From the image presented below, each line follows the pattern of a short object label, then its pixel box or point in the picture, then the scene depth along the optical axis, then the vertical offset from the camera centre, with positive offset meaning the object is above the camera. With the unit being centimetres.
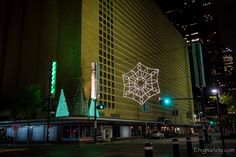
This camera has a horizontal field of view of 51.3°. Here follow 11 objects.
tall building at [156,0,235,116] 14532 +7270
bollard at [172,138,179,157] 1365 -146
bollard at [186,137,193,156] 1571 -172
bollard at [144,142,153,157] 992 -119
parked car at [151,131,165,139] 5350 -297
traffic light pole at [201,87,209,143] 2972 -105
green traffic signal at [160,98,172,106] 3655 +294
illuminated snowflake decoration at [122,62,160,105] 3646 +735
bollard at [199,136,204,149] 2061 -191
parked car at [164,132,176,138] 6164 -351
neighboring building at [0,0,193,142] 5353 +1878
